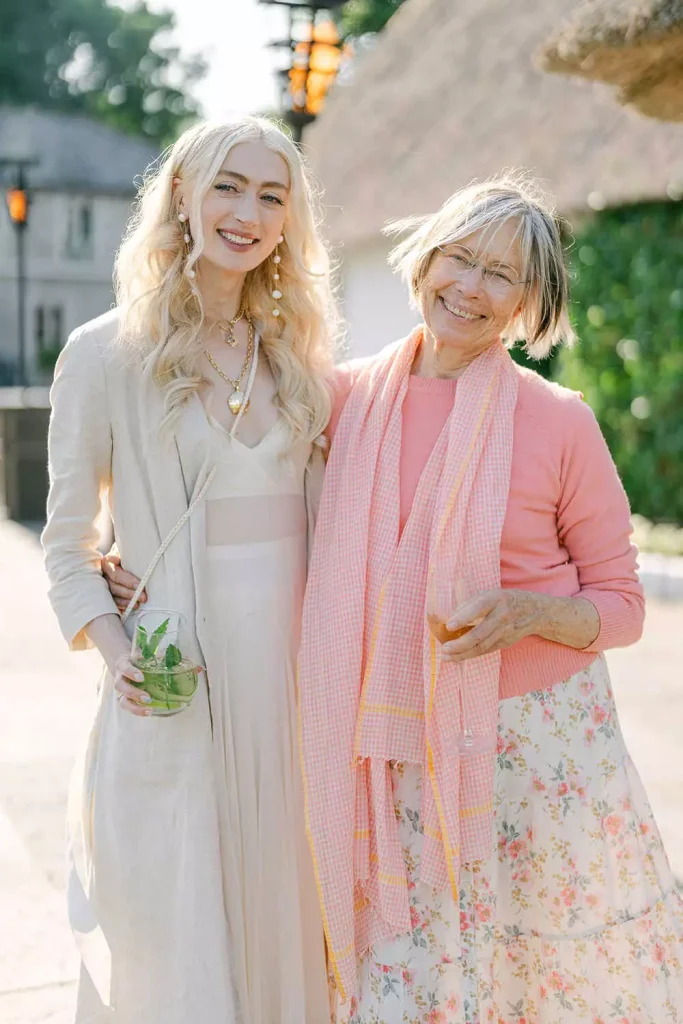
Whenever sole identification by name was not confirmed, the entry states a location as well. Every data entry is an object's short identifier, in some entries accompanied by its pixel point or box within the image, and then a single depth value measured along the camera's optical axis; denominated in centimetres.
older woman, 233
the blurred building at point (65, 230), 4081
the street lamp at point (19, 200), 1647
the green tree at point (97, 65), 5456
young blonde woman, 239
